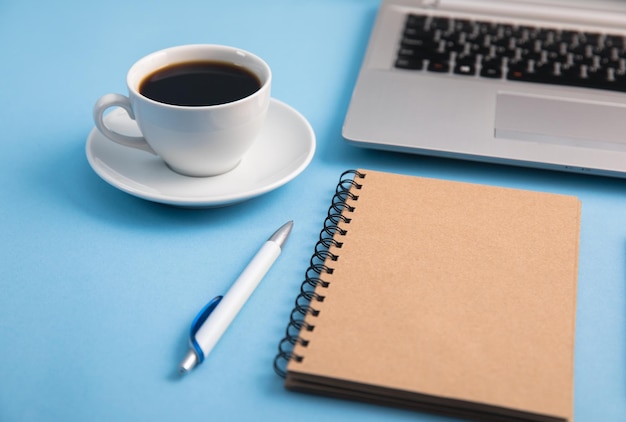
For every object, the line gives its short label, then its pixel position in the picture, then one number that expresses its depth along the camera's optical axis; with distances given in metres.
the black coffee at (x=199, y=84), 0.65
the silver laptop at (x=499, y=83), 0.72
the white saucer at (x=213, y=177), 0.64
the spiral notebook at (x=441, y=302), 0.48
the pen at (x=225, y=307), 0.52
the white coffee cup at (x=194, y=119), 0.62
